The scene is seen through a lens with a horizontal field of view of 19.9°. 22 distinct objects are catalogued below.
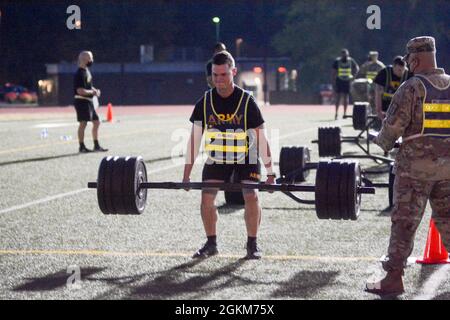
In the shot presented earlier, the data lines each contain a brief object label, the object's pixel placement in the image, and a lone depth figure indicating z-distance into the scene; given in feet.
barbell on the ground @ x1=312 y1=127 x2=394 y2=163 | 65.30
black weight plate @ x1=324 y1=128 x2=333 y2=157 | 65.26
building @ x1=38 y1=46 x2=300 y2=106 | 335.62
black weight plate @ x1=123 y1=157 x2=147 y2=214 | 35.34
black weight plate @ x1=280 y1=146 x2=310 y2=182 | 51.47
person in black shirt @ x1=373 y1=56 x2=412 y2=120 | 65.65
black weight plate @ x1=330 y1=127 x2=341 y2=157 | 65.23
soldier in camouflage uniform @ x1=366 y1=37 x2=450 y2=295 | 27.61
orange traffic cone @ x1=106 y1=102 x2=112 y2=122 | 157.18
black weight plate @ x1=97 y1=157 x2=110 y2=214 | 35.48
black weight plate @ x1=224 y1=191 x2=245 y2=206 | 47.51
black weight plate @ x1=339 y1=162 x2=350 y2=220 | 33.09
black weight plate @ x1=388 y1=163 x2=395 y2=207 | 41.65
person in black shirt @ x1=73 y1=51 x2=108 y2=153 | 80.37
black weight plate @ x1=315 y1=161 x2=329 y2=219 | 33.20
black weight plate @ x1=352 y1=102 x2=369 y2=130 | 76.41
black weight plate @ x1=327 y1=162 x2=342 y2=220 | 33.14
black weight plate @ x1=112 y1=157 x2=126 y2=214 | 35.34
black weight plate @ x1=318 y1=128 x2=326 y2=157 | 65.41
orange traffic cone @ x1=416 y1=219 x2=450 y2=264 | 32.17
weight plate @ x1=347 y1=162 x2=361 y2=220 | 33.09
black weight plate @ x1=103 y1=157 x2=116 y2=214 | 35.32
